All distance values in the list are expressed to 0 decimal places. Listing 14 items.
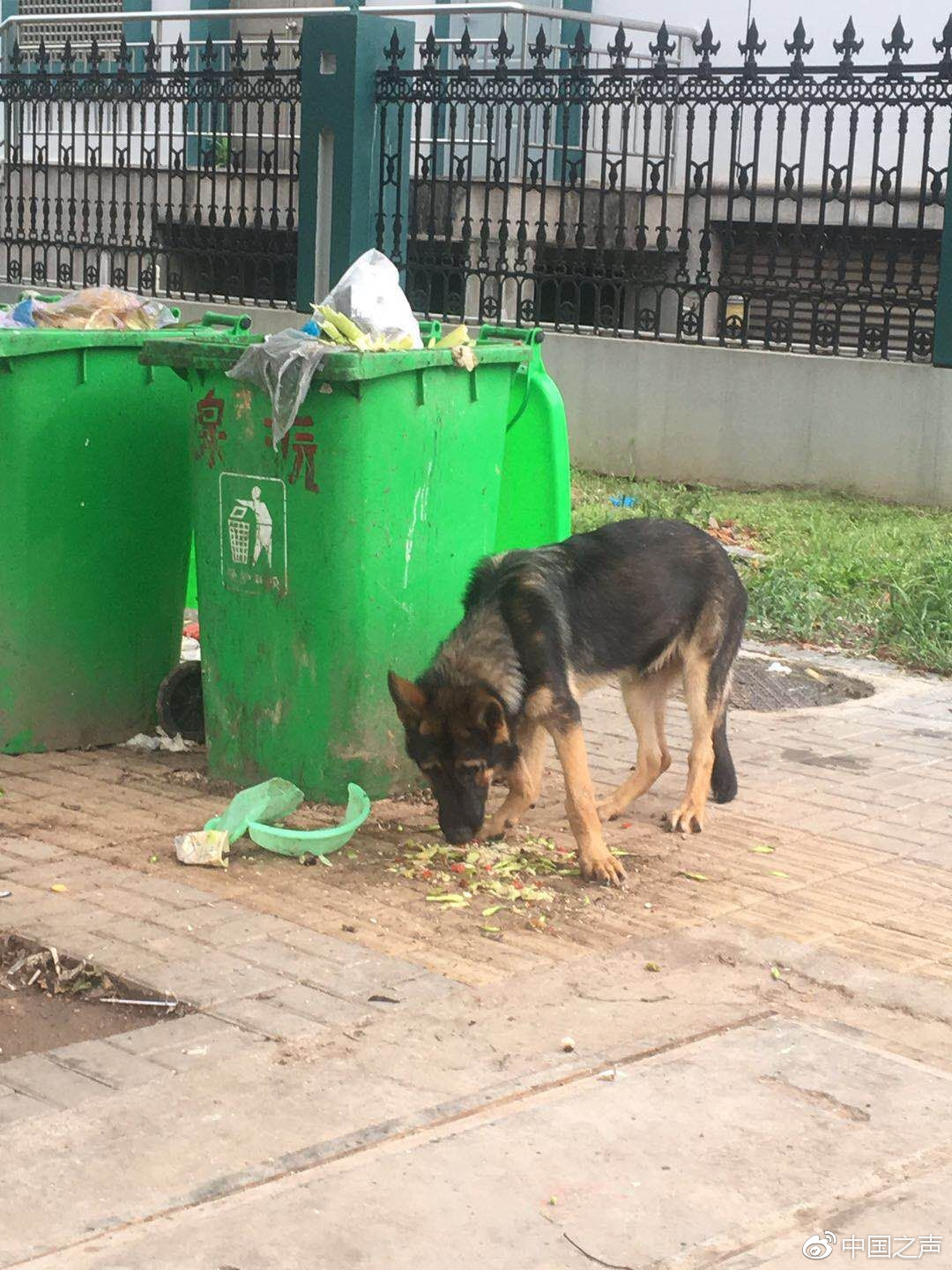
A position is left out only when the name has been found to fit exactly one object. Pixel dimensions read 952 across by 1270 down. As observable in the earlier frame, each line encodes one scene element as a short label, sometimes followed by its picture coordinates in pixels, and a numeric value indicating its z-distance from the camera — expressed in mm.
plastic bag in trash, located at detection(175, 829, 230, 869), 5289
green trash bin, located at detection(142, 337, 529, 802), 5652
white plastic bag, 5906
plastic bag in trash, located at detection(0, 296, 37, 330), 6641
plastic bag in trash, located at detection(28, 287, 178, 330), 6699
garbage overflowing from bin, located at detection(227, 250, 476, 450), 5543
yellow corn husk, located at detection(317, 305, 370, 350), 5715
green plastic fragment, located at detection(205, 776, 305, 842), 5527
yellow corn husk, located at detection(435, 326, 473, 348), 6023
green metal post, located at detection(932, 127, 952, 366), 11375
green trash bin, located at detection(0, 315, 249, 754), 6234
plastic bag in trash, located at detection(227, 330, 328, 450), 5520
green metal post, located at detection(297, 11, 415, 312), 14133
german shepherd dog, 5285
